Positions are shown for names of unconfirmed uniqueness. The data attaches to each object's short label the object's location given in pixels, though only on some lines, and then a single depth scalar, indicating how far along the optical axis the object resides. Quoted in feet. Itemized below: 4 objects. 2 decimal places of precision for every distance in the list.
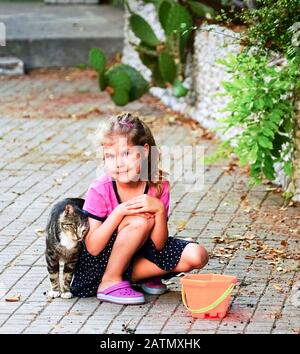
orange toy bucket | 20.91
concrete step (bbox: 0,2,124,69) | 49.10
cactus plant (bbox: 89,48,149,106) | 40.22
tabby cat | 21.48
